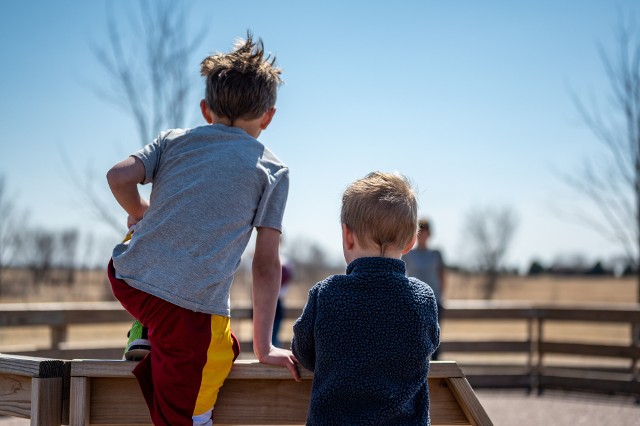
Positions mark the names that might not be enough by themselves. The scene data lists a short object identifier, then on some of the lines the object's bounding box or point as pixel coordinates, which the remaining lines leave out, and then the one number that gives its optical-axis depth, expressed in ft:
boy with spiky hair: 6.48
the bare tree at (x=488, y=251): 174.40
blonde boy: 6.13
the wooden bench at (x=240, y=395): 6.54
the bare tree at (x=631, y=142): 37.76
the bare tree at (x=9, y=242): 72.38
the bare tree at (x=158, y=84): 35.42
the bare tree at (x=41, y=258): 135.17
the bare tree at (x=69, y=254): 151.02
